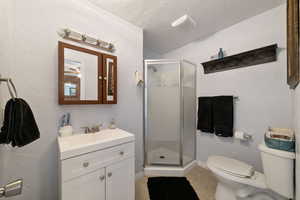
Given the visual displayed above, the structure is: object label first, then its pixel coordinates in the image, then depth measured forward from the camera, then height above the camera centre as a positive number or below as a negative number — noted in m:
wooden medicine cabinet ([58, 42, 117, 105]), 1.19 +0.25
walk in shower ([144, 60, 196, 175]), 2.05 -0.24
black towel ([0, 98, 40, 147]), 0.75 -0.15
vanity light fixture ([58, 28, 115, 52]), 1.21 +0.64
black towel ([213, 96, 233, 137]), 1.76 -0.23
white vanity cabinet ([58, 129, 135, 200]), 0.86 -0.53
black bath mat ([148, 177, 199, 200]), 1.47 -1.16
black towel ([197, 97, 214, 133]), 1.99 -0.25
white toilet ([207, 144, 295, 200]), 0.96 -0.72
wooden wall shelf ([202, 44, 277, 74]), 1.47 +0.55
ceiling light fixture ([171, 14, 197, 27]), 1.49 +0.98
